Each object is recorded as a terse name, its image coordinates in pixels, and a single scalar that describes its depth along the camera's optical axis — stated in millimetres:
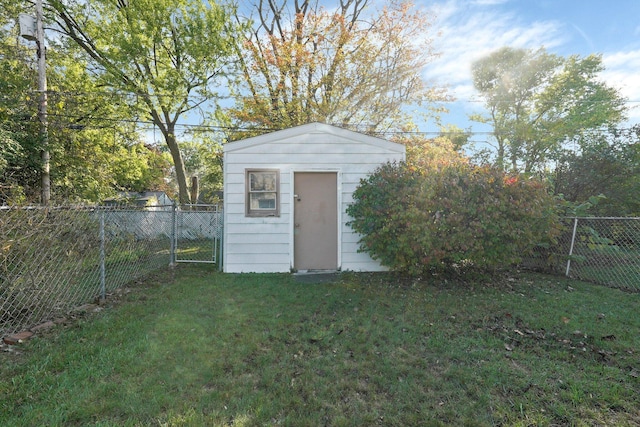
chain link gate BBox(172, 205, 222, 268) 7098
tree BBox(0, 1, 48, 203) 9047
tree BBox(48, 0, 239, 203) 12523
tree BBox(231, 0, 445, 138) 13391
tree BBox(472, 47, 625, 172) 17297
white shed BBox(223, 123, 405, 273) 6109
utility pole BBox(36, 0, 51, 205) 9562
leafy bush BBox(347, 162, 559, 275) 4918
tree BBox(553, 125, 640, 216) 8352
